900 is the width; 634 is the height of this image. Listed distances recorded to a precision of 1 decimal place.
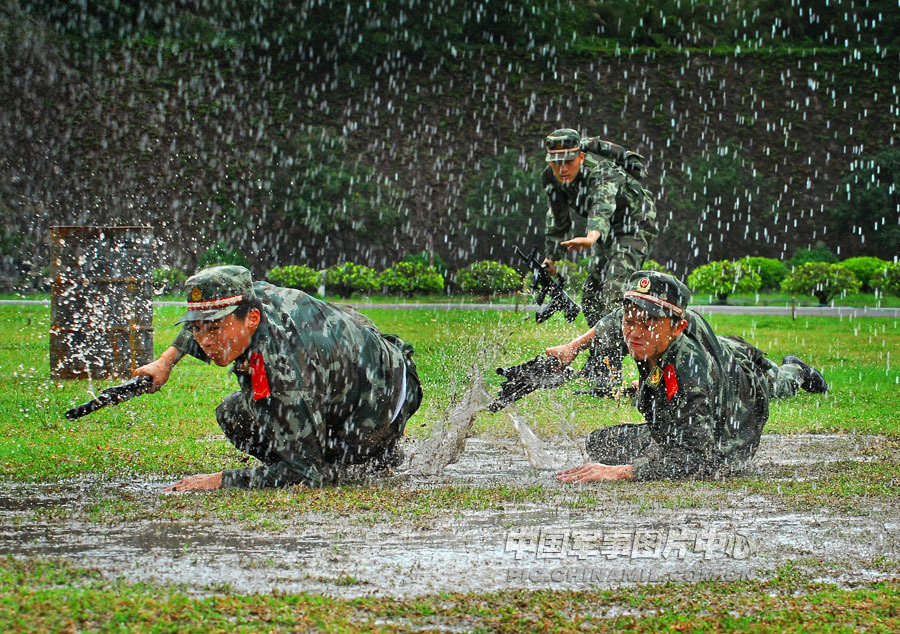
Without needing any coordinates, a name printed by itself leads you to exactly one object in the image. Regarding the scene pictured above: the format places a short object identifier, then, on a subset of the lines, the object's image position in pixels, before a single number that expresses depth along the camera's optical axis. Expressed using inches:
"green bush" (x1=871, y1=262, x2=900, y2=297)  1071.6
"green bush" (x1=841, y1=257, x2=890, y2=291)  1140.5
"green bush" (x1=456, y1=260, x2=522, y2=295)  1161.4
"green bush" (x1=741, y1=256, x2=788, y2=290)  1195.3
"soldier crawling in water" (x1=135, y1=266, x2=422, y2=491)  191.3
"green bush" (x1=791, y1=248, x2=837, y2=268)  1253.1
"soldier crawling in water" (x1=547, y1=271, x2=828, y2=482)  216.8
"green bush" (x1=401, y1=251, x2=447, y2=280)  1214.8
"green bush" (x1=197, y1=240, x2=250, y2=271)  1178.0
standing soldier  366.0
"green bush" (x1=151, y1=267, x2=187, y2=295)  1075.9
